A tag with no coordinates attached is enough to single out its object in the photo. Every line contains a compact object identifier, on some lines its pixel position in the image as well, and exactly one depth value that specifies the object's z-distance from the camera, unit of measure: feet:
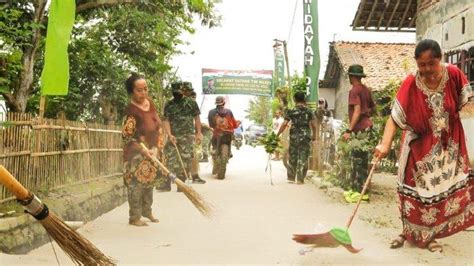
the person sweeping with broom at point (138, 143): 18.45
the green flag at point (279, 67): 76.18
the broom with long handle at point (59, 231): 8.13
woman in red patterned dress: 14.58
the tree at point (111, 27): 28.73
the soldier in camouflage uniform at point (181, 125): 29.68
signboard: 120.78
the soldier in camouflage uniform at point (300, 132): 33.81
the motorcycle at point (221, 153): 37.01
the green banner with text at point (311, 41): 37.29
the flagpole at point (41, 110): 17.93
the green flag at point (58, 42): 14.97
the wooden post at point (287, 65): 43.96
